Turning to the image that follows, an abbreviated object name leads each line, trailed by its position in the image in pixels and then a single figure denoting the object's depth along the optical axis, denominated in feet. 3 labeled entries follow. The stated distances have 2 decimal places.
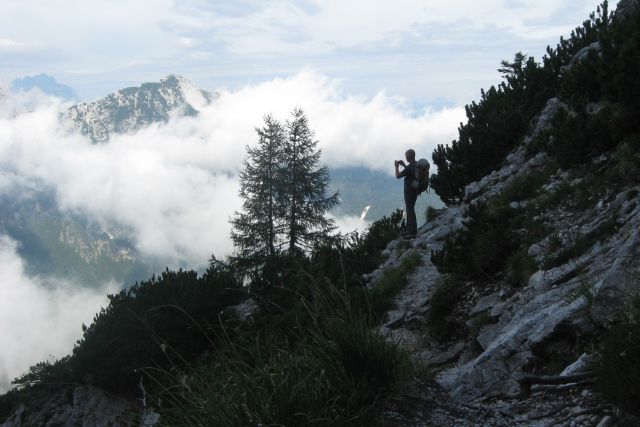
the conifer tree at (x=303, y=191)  88.58
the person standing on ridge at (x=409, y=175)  40.09
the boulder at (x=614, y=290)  12.24
